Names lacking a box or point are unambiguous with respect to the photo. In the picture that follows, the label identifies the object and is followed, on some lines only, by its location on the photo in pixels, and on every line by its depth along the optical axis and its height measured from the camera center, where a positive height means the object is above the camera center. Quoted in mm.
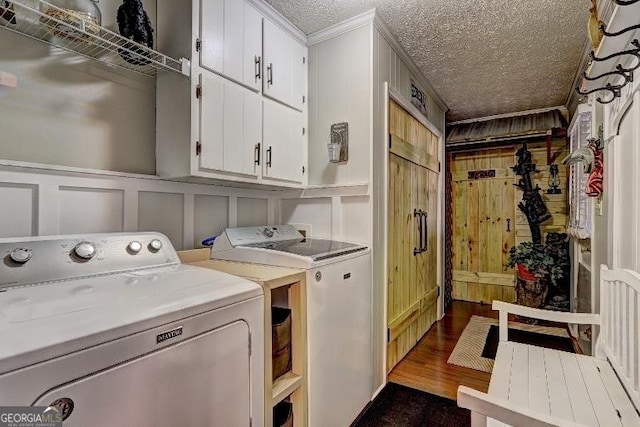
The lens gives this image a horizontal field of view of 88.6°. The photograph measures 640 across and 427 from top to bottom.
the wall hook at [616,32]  1172 +679
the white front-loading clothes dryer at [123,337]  715 -317
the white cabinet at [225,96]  1652 +653
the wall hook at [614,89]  1617 +635
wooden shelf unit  1422 -535
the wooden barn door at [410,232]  2533 -161
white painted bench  997 -727
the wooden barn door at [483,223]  4371 -111
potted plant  3613 -645
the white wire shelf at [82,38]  1289 +759
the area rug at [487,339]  2740 -1205
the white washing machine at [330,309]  1608 -519
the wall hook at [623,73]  1418 +627
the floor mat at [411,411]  1966 -1245
